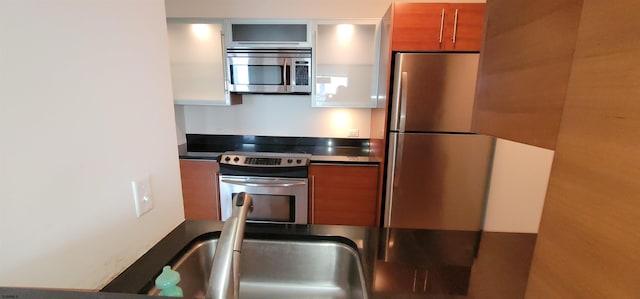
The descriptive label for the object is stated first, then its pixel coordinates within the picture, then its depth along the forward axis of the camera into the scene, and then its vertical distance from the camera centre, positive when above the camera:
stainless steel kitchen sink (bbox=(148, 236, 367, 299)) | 0.97 -0.61
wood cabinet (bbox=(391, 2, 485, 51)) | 1.85 +0.53
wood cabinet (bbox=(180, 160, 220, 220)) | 2.37 -0.79
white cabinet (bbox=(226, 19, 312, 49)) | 2.34 +0.58
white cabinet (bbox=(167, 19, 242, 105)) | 2.44 +0.32
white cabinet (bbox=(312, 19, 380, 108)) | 2.42 +0.31
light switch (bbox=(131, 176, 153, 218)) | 0.74 -0.28
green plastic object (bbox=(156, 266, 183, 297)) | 0.62 -0.43
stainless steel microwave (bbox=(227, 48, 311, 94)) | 2.33 +0.26
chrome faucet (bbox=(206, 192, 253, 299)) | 0.51 -0.32
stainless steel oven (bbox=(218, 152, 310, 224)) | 2.32 -0.71
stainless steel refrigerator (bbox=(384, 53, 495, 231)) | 1.90 -0.33
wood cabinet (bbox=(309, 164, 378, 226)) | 2.30 -0.80
